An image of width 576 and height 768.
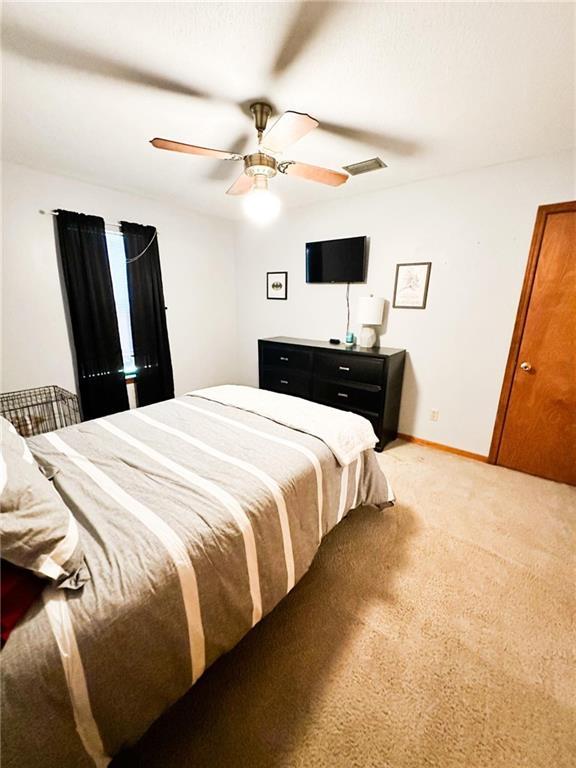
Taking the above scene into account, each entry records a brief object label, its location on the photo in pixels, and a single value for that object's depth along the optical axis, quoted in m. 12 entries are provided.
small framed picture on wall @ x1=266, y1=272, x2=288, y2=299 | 3.79
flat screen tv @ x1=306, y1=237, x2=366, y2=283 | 3.10
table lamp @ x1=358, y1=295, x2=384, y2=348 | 2.98
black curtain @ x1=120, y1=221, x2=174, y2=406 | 3.16
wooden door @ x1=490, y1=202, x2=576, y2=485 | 2.21
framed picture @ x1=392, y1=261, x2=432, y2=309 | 2.80
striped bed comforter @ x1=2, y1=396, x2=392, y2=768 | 0.71
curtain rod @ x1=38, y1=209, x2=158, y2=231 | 2.98
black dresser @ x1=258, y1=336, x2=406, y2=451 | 2.80
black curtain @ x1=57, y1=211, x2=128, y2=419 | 2.76
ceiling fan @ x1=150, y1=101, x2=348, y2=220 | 1.41
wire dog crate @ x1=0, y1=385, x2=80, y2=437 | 2.62
